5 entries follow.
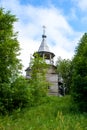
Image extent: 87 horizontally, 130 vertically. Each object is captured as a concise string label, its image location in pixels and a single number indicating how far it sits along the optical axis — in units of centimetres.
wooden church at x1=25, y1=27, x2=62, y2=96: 2014
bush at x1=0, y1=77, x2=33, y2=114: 734
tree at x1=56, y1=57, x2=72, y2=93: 2423
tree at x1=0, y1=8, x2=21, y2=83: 781
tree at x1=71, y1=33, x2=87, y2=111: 830
